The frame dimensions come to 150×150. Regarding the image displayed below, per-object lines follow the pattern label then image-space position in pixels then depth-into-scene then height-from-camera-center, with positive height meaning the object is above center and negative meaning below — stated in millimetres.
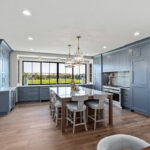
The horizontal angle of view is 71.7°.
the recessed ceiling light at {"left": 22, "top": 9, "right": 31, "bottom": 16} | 2043 +1276
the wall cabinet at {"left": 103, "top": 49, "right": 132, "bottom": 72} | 4285 +691
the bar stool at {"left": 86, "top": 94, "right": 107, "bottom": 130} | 2677 -717
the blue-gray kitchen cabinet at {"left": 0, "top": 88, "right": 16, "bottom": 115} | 3684 -920
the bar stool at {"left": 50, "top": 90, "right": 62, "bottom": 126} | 2978 -821
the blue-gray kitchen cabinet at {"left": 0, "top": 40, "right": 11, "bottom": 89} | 3871 +514
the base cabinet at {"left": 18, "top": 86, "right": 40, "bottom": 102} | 5281 -944
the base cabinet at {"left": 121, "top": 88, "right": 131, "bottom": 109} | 4164 -949
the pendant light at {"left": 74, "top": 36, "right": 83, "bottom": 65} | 3338 +576
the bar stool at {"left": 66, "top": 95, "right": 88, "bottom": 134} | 2506 -729
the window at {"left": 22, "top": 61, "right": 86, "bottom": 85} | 6141 +164
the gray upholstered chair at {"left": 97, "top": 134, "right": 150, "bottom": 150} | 971 -650
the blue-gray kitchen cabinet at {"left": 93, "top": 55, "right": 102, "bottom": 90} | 6043 +211
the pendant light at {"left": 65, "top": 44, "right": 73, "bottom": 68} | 3967 +493
